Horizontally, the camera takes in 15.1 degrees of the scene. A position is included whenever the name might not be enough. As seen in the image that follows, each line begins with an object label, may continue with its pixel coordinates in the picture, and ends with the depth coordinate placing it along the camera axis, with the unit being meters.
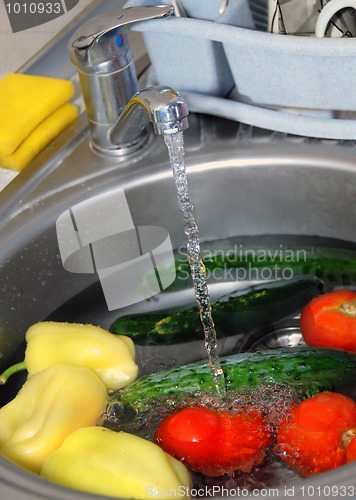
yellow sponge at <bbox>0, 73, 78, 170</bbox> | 1.10
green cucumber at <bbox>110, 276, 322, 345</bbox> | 1.05
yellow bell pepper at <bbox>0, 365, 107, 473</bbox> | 0.90
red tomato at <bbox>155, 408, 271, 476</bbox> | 0.92
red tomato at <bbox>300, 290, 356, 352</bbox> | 1.01
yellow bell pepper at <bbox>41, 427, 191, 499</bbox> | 0.85
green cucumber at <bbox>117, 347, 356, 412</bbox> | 0.97
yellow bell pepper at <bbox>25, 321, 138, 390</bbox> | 0.99
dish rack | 1.02
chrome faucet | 0.96
